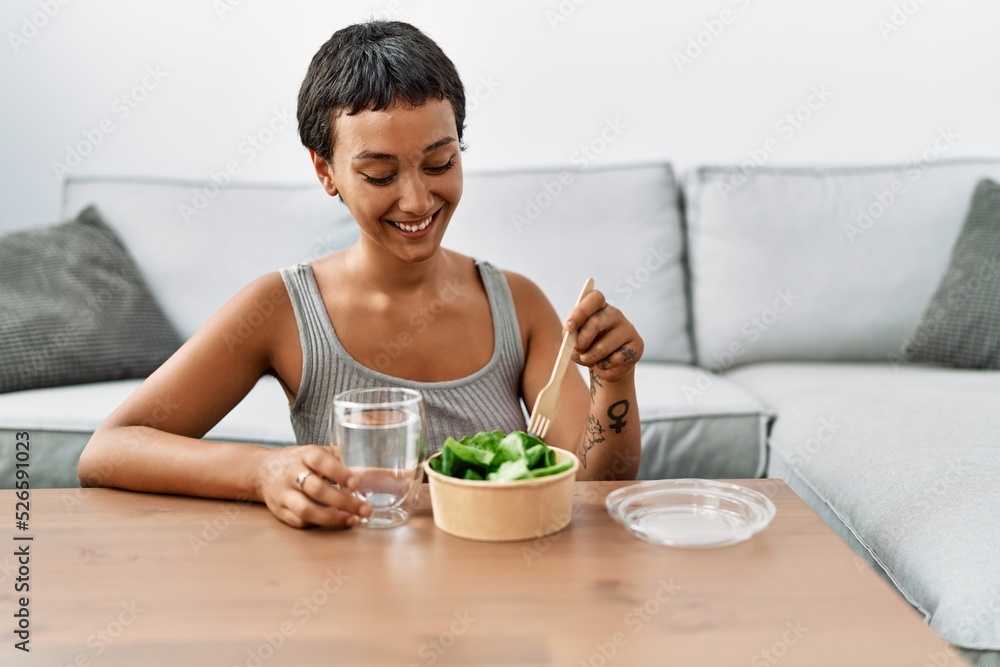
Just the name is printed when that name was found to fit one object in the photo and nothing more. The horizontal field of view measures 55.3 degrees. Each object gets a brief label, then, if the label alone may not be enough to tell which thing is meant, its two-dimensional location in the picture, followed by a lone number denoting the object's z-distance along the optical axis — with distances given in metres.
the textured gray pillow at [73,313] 2.11
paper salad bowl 0.85
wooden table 0.68
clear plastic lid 0.86
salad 0.88
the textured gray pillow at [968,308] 2.20
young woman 1.03
